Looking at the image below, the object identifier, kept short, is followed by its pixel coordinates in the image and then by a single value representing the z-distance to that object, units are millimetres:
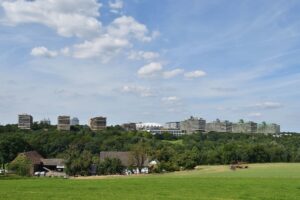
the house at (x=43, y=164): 125812
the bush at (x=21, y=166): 102562
